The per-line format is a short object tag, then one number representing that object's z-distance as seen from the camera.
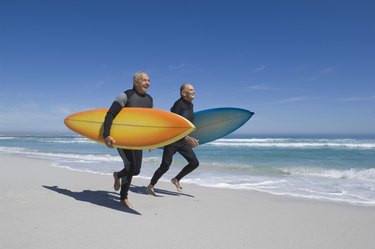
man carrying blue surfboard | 4.91
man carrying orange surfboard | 4.00
